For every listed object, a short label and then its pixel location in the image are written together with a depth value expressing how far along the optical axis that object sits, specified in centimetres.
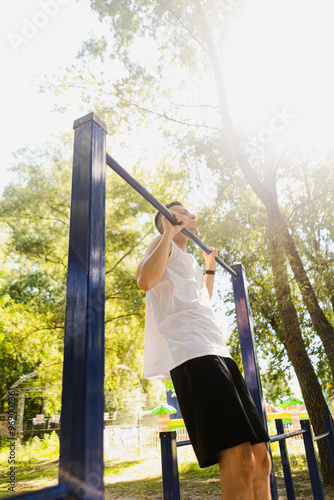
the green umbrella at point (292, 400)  1362
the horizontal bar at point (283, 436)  231
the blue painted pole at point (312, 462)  303
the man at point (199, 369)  123
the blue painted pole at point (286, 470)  308
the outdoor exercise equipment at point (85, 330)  73
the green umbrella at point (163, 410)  1319
